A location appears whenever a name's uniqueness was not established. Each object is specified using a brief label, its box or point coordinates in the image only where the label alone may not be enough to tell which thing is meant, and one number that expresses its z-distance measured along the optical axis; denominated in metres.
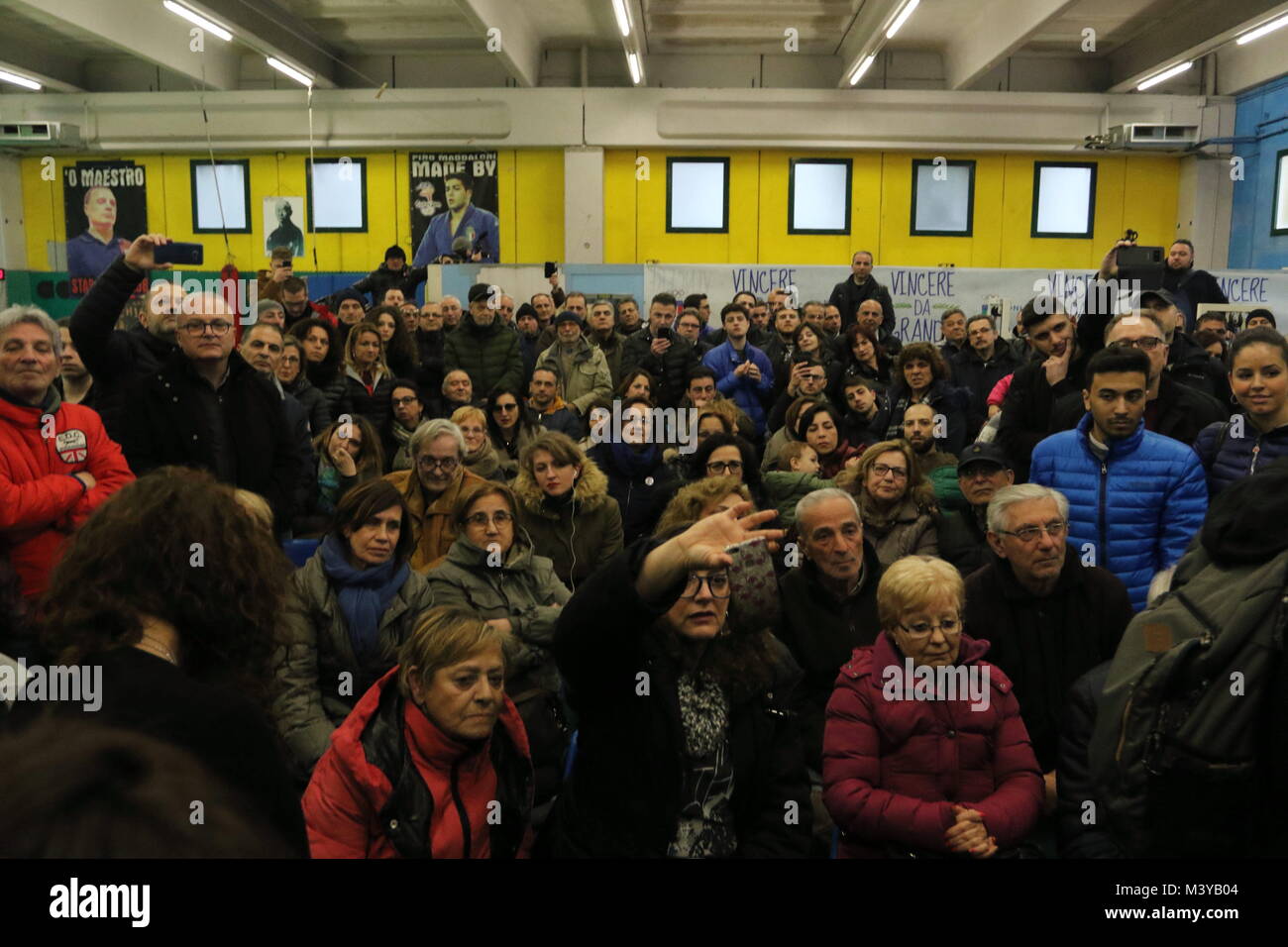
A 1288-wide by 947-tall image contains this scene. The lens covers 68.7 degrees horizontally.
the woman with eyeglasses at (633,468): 4.81
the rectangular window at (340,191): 14.06
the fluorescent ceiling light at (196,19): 9.19
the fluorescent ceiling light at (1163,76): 12.12
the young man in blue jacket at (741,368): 6.35
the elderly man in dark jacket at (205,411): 3.62
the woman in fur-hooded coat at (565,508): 3.89
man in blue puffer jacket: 3.13
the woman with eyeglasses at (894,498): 3.57
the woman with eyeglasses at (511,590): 3.02
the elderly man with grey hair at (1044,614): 2.68
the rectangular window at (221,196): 14.16
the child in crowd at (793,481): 4.09
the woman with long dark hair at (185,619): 1.14
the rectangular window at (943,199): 13.85
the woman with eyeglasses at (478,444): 4.67
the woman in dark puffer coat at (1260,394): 3.03
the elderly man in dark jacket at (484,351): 6.92
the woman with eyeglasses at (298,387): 4.93
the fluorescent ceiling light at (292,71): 11.93
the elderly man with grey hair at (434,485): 3.88
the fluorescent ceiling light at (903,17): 9.69
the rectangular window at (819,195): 13.91
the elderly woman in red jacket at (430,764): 2.12
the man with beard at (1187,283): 7.59
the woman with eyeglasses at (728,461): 4.07
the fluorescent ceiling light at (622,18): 9.99
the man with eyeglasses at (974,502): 3.53
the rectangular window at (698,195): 13.82
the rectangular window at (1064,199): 13.92
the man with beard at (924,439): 4.26
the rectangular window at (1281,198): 12.27
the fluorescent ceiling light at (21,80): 11.40
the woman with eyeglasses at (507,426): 5.21
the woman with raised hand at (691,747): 2.03
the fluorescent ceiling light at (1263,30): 10.16
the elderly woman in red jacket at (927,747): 2.22
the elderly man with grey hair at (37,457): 2.92
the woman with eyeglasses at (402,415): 5.17
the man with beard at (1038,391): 4.18
